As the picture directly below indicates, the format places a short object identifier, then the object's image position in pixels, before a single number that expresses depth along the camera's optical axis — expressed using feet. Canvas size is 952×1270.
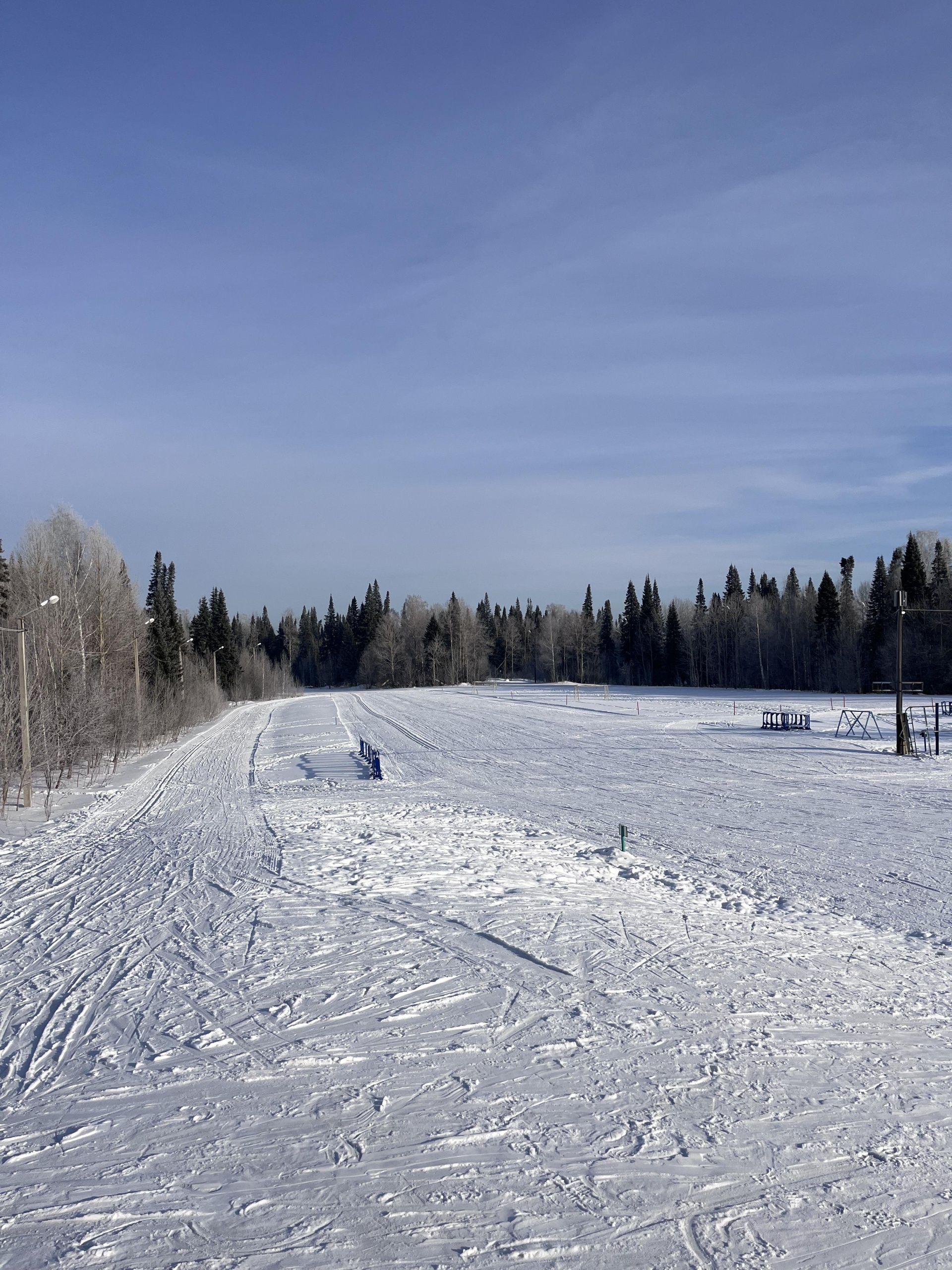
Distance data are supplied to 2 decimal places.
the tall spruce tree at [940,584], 231.91
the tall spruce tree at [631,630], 382.83
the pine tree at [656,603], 376.48
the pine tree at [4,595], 123.34
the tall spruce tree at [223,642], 289.74
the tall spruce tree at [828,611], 278.05
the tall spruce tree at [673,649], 347.56
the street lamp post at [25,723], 63.67
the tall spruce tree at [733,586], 376.89
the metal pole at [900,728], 87.97
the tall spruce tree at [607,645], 408.67
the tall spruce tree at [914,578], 249.61
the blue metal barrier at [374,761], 77.46
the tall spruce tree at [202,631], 282.56
